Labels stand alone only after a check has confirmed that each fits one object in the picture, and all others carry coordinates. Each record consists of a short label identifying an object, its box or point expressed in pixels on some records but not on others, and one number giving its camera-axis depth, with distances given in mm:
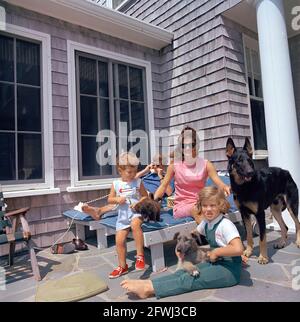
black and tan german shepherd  2615
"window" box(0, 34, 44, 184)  3811
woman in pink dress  2944
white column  3816
